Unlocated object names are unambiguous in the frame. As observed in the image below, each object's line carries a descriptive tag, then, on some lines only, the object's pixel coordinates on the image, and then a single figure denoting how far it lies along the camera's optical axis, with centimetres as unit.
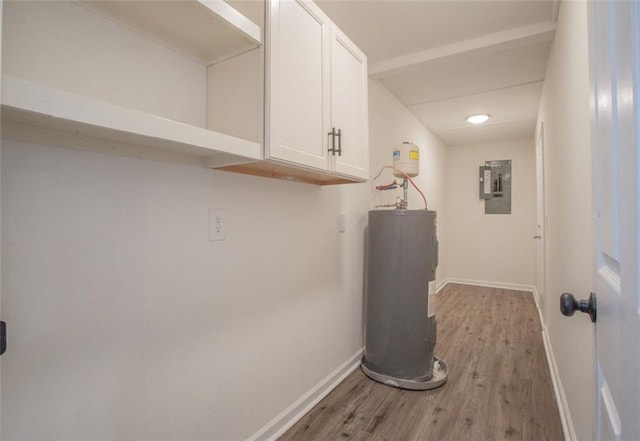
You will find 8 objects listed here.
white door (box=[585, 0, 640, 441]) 46
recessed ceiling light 382
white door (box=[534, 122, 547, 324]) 312
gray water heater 218
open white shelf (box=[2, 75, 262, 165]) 68
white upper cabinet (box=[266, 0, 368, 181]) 129
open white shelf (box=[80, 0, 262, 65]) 103
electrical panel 504
